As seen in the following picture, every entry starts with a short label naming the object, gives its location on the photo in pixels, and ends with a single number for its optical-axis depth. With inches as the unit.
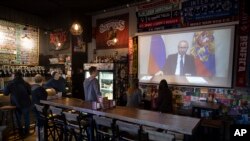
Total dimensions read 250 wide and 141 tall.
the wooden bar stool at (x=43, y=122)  133.6
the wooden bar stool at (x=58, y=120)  122.9
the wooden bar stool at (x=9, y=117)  180.1
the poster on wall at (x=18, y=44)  246.2
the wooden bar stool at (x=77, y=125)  113.0
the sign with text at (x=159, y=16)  204.1
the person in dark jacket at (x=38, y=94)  155.8
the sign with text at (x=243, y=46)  162.2
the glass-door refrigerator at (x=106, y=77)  230.4
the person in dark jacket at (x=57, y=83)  227.8
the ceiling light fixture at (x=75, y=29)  199.9
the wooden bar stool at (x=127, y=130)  89.2
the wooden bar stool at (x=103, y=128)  99.5
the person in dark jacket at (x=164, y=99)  171.5
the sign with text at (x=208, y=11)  171.5
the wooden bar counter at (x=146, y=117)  87.4
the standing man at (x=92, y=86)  153.1
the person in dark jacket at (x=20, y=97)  178.2
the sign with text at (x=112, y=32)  247.0
